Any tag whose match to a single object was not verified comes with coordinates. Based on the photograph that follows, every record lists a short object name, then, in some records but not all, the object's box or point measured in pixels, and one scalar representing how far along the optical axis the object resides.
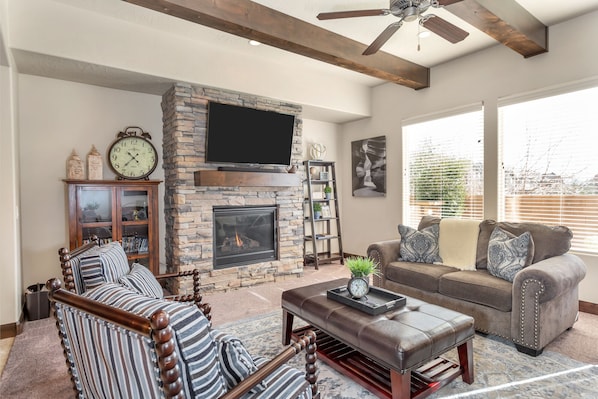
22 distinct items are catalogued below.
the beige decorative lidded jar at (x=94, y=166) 3.77
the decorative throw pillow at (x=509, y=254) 2.83
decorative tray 2.17
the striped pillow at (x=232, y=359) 1.17
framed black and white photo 5.46
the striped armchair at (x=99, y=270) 1.82
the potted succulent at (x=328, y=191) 5.76
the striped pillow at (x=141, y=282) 1.92
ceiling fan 2.31
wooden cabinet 3.62
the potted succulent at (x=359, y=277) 2.37
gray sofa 2.46
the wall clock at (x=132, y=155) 3.99
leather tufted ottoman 1.78
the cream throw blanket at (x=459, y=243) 3.43
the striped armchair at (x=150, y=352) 0.90
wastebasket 3.28
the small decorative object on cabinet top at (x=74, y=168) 3.68
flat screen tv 4.14
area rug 2.03
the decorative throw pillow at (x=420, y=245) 3.62
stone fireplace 4.00
